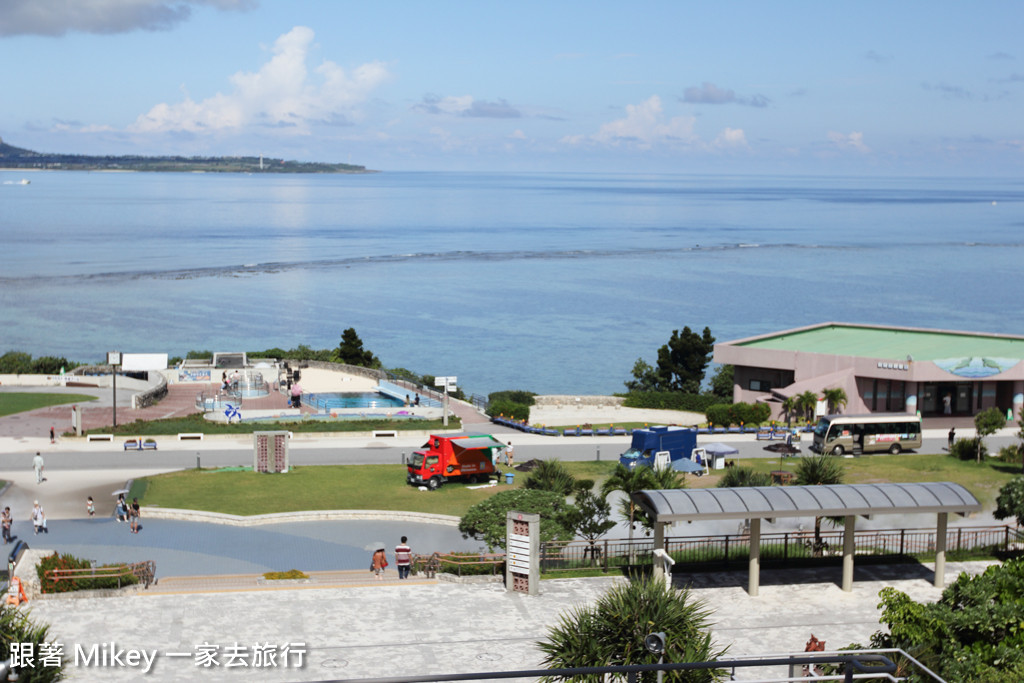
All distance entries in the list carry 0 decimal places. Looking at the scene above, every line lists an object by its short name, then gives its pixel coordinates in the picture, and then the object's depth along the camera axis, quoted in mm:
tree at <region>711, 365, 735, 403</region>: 73250
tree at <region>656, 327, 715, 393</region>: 73000
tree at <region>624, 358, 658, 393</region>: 74812
